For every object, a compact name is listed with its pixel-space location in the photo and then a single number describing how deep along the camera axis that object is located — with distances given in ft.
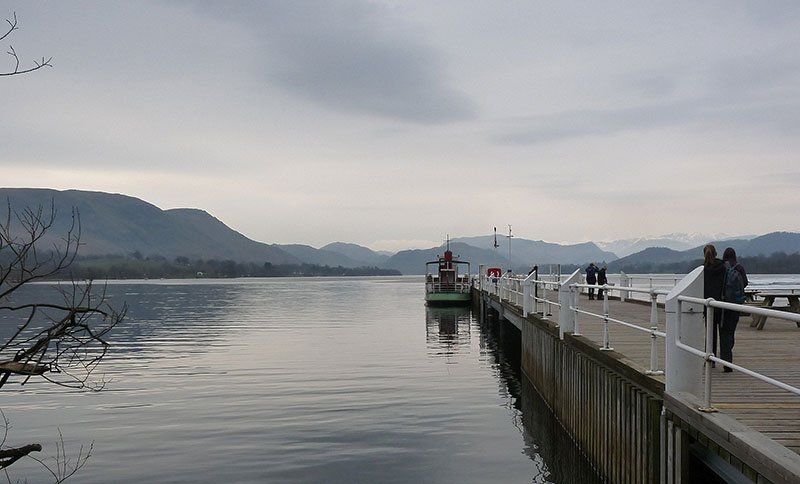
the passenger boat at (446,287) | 217.97
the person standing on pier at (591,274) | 121.08
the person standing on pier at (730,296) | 34.06
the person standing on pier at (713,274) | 36.14
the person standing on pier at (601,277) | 111.14
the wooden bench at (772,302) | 54.85
